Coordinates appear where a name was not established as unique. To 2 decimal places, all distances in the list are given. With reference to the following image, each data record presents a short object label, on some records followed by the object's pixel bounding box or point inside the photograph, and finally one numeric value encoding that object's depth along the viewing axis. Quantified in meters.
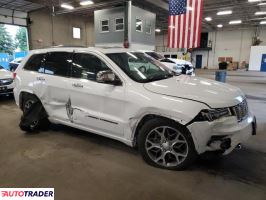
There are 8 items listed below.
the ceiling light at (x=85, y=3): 16.47
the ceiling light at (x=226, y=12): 19.10
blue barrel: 9.11
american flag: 9.09
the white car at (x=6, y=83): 6.92
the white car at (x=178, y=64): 11.32
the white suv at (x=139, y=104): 2.50
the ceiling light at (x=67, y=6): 17.12
